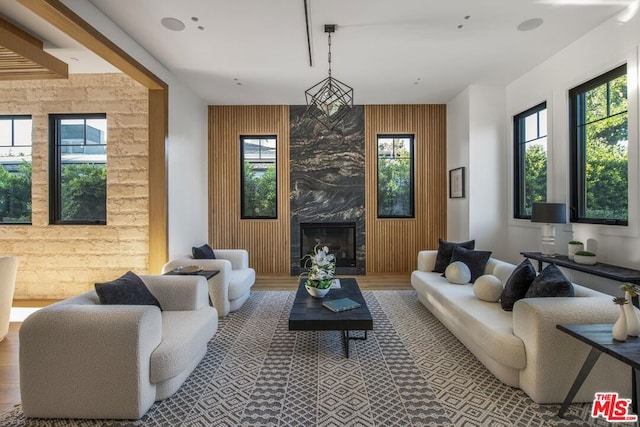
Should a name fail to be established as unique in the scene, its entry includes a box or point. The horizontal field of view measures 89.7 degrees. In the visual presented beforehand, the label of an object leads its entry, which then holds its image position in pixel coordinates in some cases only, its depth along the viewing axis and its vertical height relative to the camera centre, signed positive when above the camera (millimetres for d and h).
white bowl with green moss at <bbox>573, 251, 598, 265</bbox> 3260 -476
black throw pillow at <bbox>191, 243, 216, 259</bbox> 4273 -525
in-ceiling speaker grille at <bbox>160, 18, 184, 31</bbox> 3221 +1941
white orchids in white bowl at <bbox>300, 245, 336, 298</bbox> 3203 -643
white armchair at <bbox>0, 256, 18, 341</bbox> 3158 -742
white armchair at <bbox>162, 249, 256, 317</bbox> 3720 -848
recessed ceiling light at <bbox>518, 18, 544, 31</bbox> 3254 +1938
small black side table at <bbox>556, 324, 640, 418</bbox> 1598 -706
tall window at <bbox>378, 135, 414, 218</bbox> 6195 +720
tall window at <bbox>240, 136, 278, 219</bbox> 6195 +703
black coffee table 2623 -874
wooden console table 2737 -551
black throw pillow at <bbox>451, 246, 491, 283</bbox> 3783 -568
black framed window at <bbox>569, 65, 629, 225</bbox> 3254 +670
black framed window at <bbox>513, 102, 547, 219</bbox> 4410 +767
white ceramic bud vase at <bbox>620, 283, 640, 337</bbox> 1782 -589
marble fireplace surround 6094 +739
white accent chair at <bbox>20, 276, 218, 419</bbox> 1914 -889
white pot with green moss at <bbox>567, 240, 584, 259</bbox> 3451 -395
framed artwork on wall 5398 +502
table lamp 3705 -80
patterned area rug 1980 -1260
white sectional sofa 2049 -919
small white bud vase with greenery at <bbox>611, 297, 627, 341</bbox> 1747 -633
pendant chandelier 3086 +1100
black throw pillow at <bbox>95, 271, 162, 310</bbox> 2262 -572
